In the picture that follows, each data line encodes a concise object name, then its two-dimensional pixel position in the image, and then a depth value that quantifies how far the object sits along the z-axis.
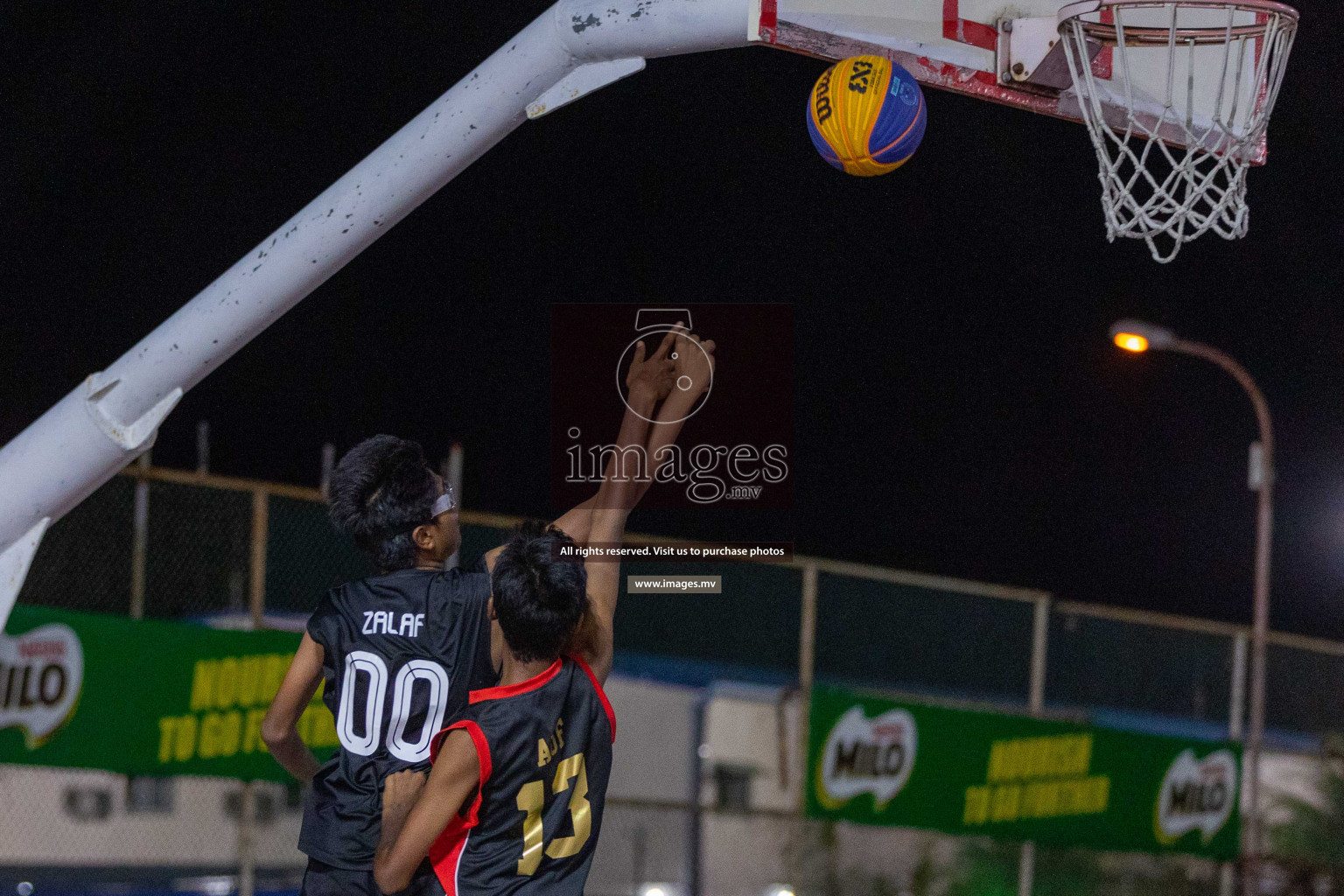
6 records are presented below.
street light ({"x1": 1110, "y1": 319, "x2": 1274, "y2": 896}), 26.87
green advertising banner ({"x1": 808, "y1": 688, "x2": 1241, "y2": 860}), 21.16
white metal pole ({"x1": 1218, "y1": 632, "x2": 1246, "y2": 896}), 26.86
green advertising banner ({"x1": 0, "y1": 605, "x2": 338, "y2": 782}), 14.83
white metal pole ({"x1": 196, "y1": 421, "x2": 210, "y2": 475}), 18.71
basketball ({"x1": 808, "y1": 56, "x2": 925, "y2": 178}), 9.18
